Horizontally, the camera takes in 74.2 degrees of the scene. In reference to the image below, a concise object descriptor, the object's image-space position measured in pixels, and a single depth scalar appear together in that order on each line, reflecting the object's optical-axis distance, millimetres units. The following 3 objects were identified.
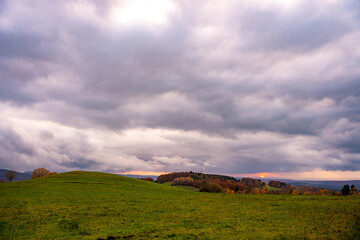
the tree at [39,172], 145725
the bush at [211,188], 75875
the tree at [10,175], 140250
